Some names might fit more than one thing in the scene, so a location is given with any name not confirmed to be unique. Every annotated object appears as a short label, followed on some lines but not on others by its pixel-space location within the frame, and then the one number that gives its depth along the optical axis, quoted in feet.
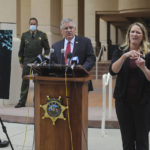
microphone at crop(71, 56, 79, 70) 13.40
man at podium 16.31
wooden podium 13.93
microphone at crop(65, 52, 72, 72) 13.60
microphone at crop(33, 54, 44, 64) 14.37
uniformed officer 28.58
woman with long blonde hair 13.03
